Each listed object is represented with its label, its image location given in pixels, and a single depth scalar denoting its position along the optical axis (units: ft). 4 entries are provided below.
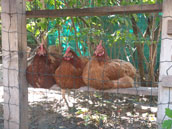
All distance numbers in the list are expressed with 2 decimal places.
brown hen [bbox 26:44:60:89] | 8.07
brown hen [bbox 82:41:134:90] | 7.59
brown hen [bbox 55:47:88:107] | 8.02
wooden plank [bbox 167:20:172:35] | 5.63
